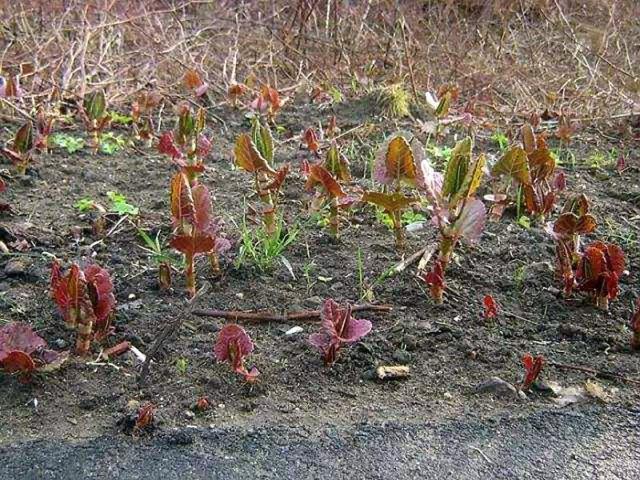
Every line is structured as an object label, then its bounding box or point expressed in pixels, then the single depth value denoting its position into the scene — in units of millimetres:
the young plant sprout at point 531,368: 1829
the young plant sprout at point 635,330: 2000
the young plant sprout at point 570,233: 2141
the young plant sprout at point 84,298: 1853
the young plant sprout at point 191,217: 2014
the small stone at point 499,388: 1856
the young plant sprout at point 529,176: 2492
